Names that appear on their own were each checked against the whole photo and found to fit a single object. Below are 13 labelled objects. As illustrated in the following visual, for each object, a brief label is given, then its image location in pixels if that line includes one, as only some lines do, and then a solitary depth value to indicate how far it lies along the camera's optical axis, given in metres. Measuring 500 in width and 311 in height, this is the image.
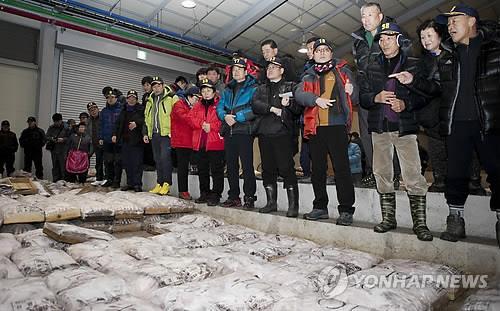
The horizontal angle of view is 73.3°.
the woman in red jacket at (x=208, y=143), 4.38
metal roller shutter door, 9.43
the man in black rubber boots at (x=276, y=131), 3.59
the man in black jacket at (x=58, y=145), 7.65
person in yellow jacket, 5.04
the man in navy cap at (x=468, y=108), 2.32
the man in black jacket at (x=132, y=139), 5.46
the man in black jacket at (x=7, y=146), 7.98
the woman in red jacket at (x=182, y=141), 4.82
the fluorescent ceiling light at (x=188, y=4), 8.56
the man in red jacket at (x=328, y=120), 3.12
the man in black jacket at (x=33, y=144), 8.12
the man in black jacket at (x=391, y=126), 2.71
